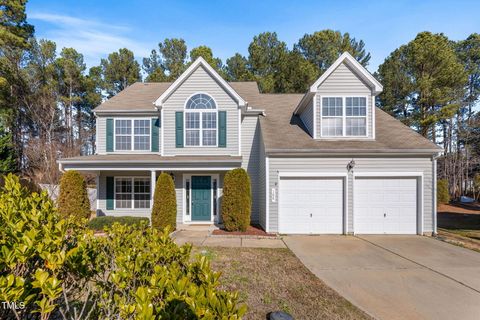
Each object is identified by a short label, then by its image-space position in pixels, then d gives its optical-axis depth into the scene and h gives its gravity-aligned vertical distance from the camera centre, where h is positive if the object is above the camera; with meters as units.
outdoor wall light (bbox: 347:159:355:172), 10.36 -0.01
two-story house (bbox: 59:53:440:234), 10.40 +0.39
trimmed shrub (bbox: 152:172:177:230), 10.23 -1.53
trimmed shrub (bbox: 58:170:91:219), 10.72 -1.29
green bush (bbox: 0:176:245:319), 1.67 -0.82
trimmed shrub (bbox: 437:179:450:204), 20.06 -2.11
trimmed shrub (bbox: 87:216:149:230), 10.76 -2.32
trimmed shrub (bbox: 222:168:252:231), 10.40 -1.43
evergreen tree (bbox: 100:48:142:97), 31.06 +11.08
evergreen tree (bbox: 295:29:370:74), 27.78 +12.53
